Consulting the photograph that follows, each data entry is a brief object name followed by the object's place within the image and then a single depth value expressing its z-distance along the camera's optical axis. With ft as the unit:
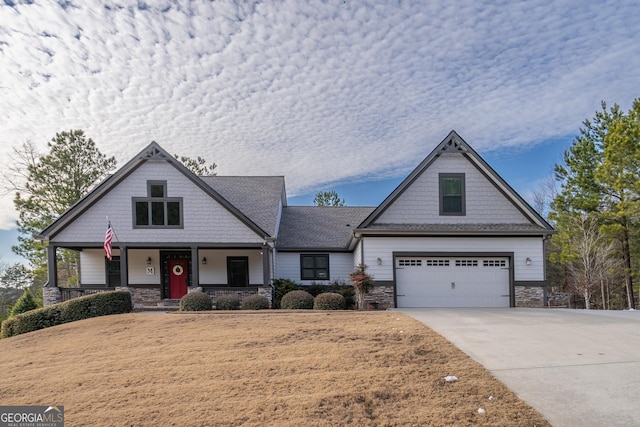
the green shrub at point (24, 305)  57.21
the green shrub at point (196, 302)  47.88
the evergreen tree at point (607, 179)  70.28
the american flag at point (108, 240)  49.80
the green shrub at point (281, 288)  57.47
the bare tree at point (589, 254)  74.54
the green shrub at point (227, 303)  50.11
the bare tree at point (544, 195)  97.64
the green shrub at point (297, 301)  47.91
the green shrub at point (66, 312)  42.06
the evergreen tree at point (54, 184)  94.38
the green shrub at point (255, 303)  49.42
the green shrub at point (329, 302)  46.57
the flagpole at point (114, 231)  55.21
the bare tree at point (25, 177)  94.22
